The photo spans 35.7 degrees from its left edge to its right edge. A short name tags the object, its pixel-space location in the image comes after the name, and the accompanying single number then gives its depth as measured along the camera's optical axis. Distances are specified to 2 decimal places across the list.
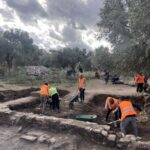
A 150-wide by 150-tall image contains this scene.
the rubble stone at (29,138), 8.04
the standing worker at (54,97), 11.96
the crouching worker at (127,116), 7.93
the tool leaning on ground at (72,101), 12.51
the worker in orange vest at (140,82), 16.59
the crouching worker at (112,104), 9.60
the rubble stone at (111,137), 7.37
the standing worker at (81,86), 13.78
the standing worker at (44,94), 12.33
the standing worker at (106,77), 25.63
